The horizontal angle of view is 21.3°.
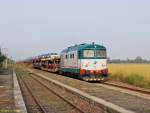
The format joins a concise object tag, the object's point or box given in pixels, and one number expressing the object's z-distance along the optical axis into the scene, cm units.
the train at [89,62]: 3359
